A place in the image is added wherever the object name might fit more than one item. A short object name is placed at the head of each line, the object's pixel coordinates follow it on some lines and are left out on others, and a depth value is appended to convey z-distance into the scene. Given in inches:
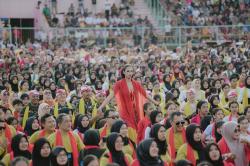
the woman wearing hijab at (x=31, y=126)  594.6
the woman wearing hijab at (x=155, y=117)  601.9
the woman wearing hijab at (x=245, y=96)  774.2
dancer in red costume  655.2
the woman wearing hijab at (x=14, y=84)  964.2
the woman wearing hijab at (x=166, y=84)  947.5
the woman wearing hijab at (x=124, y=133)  533.5
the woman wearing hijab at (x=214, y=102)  713.1
